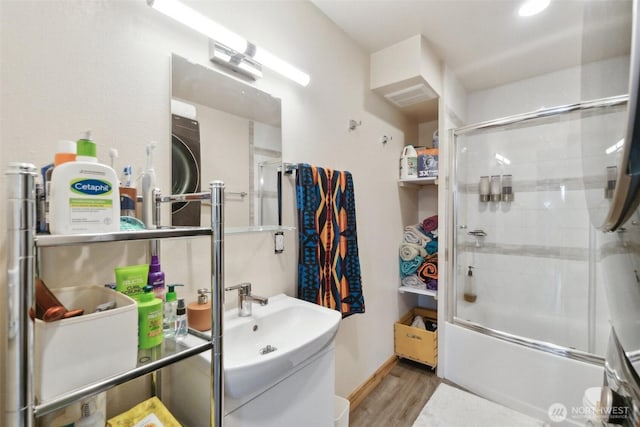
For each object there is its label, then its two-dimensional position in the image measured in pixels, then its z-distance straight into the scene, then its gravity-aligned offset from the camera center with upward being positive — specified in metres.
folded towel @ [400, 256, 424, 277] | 2.24 -0.43
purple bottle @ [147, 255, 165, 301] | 0.75 -0.17
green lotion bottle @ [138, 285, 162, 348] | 0.63 -0.24
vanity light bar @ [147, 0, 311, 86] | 0.87 +0.63
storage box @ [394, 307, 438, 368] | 2.09 -1.00
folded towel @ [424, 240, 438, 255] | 2.24 -0.28
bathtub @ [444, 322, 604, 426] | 1.61 -1.02
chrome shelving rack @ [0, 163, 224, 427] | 0.42 -0.12
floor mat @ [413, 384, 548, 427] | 1.64 -1.23
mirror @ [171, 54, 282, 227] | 0.96 +0.28
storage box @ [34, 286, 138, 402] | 0.47 -0.24
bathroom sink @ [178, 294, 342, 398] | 0.78 -0.44
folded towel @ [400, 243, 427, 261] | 2.26 -0.31
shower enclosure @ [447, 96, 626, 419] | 1.80 -0.40
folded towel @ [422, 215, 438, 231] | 2.35 -0.10
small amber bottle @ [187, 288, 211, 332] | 0.93 -0.34
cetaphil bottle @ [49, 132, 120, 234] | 0.50 +0.03
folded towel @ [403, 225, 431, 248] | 2.30 -0.20
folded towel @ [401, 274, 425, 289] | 2.24 -0.56
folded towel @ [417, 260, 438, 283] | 2.17 -0.45
